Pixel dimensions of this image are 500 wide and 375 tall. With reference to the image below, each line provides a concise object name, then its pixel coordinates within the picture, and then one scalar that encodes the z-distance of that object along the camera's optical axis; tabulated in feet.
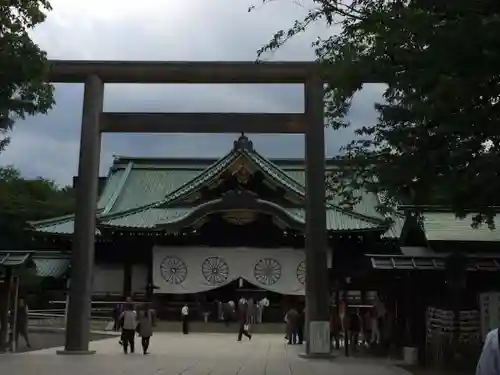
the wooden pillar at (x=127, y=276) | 103.91
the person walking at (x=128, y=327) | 59.93
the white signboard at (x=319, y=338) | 55.47
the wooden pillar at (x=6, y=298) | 59.41
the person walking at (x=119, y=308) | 94.11
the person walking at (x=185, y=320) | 92.32
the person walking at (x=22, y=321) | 63.16
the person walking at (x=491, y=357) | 13.05
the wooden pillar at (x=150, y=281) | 102.68
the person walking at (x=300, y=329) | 76.28
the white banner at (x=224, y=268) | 102.12
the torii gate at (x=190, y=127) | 56.03
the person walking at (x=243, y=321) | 80.21
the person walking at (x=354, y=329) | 66.23
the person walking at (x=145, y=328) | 59.56
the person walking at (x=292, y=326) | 75.82
